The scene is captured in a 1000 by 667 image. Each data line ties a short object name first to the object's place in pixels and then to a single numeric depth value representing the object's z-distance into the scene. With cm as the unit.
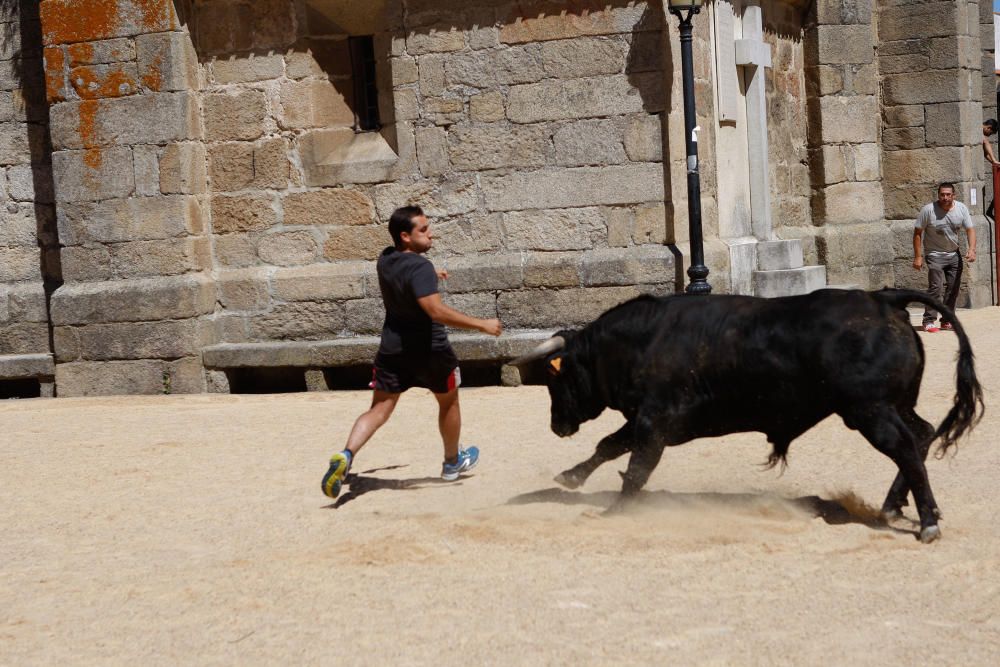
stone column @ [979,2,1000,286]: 1619
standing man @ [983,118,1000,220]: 1608
